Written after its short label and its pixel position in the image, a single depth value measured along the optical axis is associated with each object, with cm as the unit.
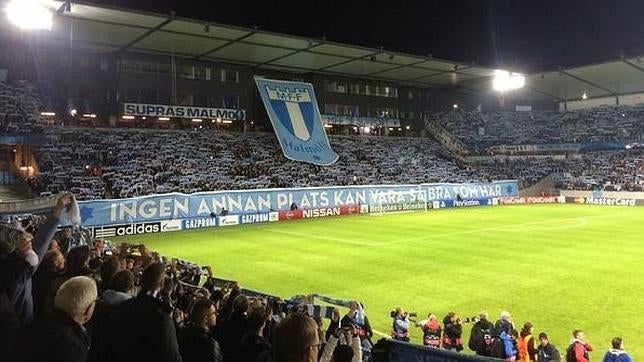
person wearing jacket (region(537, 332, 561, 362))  805
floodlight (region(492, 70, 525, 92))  5044
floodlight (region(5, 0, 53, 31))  2665
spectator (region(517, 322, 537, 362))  877
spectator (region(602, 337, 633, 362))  768
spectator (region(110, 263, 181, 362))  375
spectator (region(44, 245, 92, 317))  532
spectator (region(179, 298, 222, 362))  414
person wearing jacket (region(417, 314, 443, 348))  955
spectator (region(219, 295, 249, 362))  469
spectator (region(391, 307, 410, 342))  968
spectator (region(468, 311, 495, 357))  893
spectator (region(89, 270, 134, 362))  381
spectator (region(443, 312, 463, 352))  930
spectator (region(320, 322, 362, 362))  448
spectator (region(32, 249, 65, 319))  540
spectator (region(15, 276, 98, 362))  312
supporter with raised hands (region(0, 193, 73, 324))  421
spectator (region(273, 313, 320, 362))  284
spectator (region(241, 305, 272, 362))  431
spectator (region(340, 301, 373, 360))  684
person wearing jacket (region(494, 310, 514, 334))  888
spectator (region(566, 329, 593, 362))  807
